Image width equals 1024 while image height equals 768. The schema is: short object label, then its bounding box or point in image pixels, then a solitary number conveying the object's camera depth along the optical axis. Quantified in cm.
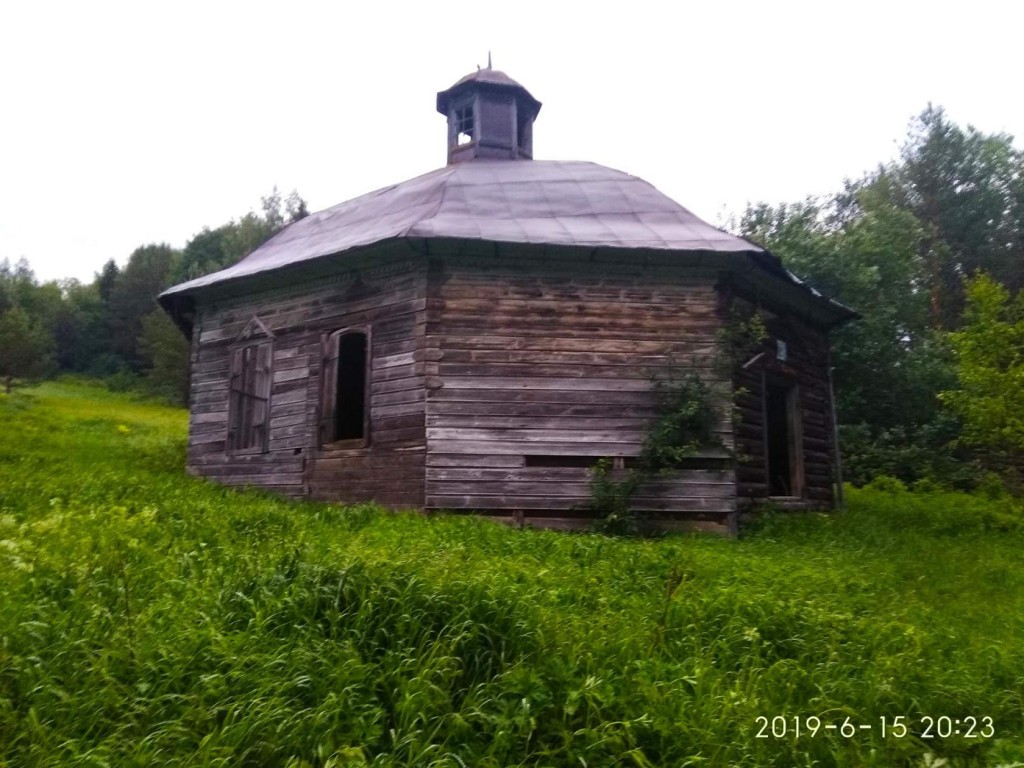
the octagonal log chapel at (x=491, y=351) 1005
